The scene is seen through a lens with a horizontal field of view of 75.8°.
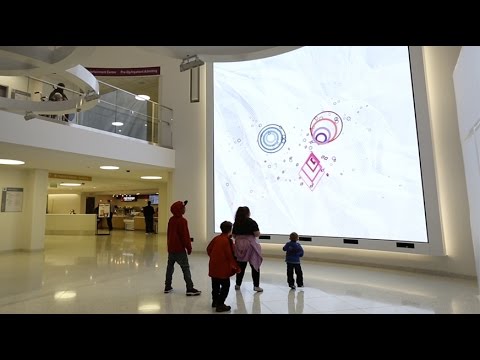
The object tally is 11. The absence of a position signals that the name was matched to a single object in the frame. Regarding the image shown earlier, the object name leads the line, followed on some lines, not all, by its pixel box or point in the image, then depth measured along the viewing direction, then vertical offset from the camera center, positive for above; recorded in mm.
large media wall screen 6484 +1614
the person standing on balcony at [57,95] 7184 +2852
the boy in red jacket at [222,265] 4008 -691
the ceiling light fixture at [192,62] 4152 +2048
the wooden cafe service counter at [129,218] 19500 -496
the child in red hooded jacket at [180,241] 4836 -439
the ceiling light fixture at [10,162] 8494 +1575
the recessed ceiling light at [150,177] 12874 +1532
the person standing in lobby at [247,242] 5000 -493
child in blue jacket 5195 -783
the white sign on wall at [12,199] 10156 +608
